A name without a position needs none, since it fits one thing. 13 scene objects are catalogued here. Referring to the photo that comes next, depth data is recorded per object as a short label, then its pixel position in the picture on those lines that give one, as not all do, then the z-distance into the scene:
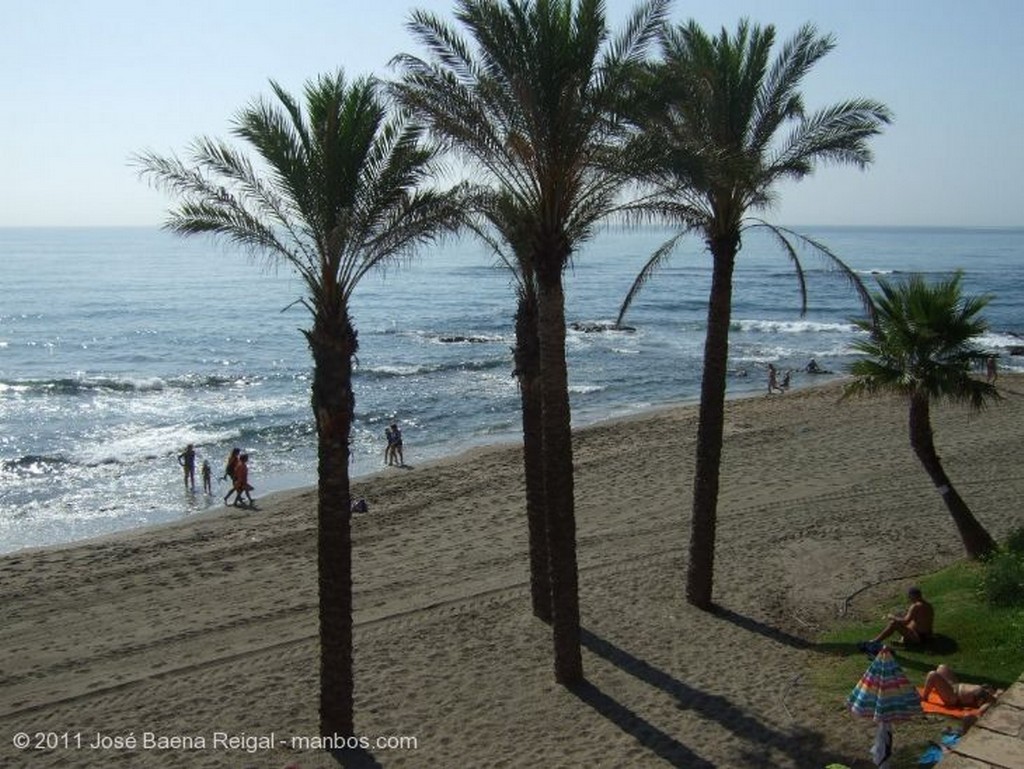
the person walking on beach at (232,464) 23.47
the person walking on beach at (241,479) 23.48
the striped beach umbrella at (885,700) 8.73
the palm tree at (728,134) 11.91
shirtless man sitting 11.66
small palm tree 13.59
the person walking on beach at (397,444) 27.77
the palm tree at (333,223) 9.38
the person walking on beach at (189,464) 25.47
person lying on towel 9.81
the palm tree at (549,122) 9.73
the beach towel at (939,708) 9.74
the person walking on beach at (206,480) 25.37
